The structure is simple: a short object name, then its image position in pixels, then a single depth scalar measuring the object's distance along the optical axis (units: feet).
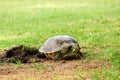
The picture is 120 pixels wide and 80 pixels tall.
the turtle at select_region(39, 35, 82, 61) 29.64
